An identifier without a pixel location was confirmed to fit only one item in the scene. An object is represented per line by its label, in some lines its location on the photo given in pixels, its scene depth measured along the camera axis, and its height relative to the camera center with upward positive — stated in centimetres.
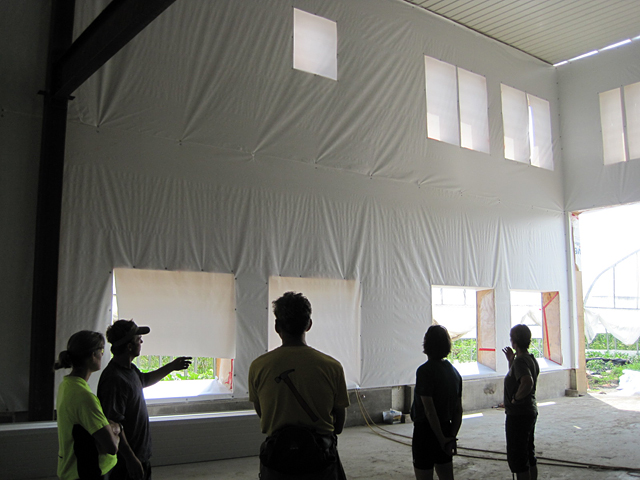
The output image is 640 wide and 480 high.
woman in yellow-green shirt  237 -55
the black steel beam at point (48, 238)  551 +67
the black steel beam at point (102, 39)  425 +224
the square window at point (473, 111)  1016 +350
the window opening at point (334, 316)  758 -17
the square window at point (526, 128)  1096 +351
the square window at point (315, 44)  805 +375
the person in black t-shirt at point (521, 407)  375 -70
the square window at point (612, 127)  1102 +346
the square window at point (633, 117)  1078 +355
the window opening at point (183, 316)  629 -14
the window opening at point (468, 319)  1015 -33
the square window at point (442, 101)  966 +351
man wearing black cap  261 -46
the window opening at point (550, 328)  1134 -51
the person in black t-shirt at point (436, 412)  313 -61
